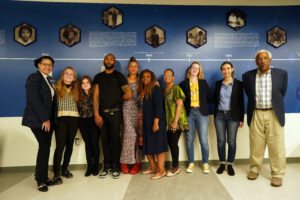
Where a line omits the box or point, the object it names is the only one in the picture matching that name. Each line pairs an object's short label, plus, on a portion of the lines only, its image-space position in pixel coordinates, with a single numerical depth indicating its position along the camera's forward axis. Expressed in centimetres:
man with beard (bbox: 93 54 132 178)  216
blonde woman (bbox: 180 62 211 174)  229
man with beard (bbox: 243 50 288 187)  197
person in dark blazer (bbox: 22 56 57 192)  181
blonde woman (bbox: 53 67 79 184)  208
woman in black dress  203
